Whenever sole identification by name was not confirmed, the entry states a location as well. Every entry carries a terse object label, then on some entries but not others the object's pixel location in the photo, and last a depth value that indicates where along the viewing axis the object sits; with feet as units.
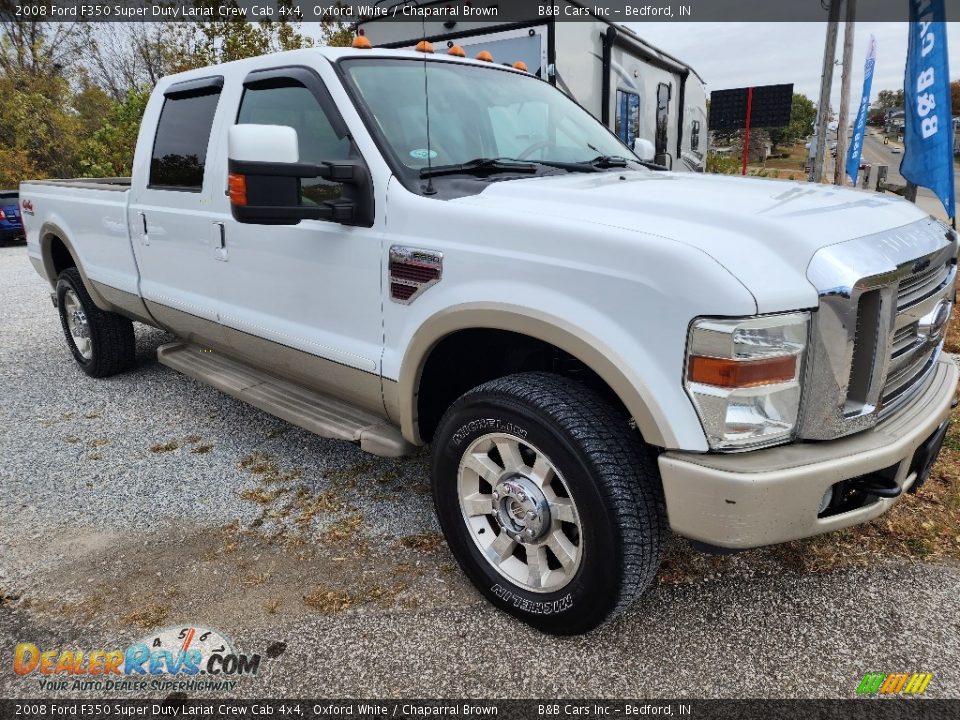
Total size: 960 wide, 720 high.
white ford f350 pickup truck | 6.36
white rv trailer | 23.98
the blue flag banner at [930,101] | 21.34
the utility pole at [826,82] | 45.11
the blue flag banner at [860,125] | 49.21
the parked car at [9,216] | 48.75
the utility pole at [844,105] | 50.67
